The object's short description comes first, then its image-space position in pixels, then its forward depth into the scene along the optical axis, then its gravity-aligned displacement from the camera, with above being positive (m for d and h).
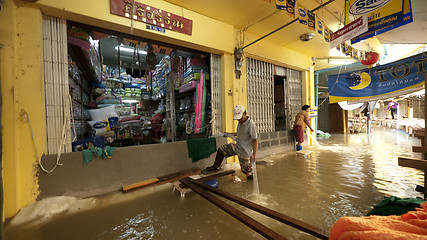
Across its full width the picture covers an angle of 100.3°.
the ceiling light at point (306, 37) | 5.65 +2.58
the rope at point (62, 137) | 2.71 -0.20
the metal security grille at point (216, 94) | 4.94 +0.71
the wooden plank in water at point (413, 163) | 1.93 -0.54
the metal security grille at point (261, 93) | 5.68 +0.83
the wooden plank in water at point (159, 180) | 3.29 -1.18
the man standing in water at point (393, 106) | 13.32 +0.67
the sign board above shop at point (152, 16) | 3.35 +2.17
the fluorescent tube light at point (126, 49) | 7.13 +2.92
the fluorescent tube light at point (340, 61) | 8.22 +2.59
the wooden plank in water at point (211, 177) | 3.24 -1.09
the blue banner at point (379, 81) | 4.48 +1.02
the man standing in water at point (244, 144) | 3.63 -0.55
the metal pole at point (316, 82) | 9.46 +1.79
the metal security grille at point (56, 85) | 2.96 +0.65
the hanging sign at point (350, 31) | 3.51 +1.82
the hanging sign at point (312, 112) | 7.42 +0.20
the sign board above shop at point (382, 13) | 3.24 +1.95
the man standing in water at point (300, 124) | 6.38 -0.25
